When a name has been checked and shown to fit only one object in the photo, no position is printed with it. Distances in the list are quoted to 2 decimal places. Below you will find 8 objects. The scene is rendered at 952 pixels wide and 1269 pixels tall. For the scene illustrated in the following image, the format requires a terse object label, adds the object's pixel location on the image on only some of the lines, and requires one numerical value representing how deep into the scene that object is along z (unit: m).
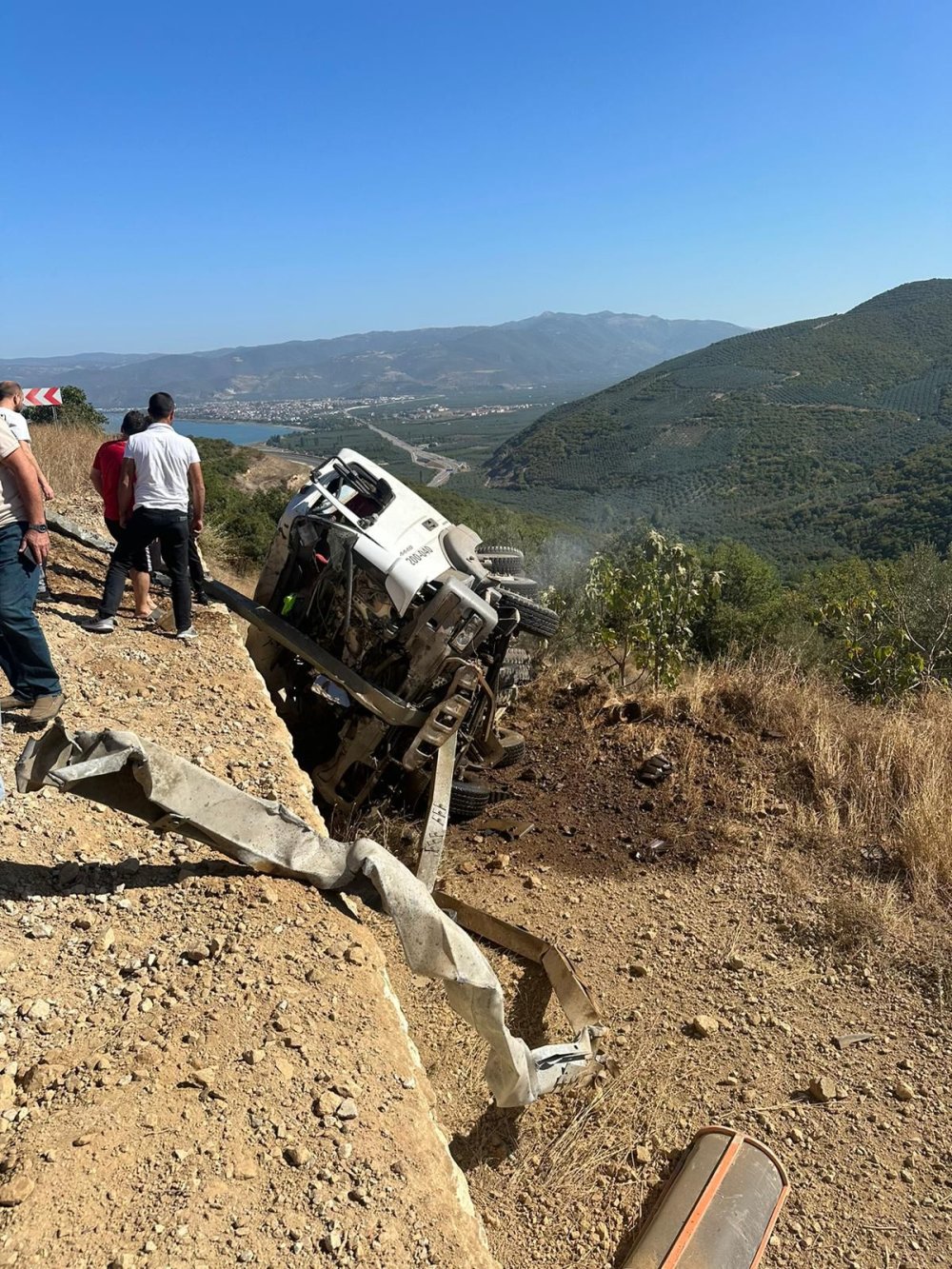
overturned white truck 4.63
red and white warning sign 11.31
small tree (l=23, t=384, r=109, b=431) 13.45
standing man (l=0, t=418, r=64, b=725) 3.76
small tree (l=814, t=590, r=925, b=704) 7.67
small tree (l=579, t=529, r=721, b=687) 7.71
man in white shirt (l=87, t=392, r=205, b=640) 5.35
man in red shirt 5.95
